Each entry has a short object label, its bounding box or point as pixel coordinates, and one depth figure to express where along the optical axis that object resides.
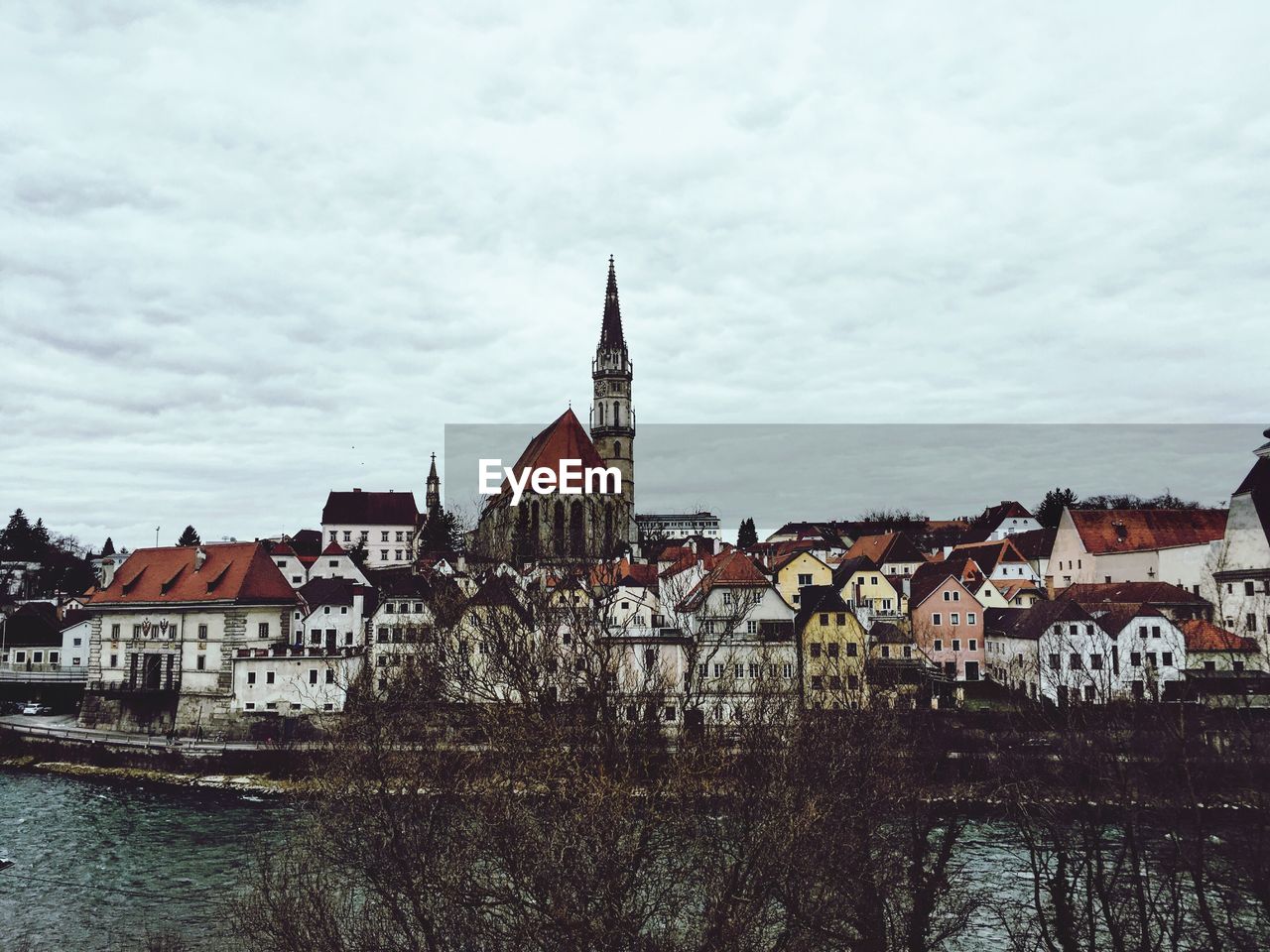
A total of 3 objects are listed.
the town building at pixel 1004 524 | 107.06
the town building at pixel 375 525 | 108.50
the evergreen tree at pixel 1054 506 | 107.25
